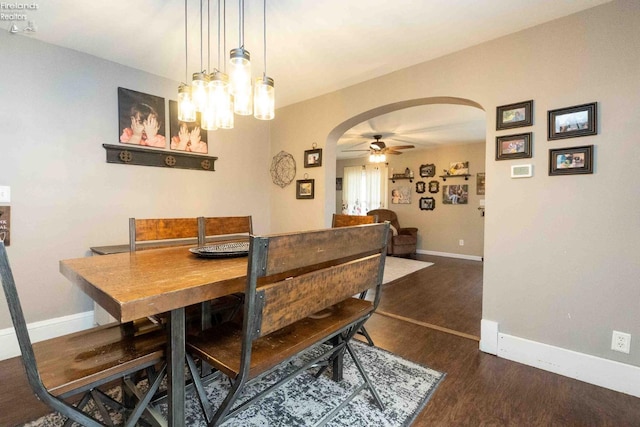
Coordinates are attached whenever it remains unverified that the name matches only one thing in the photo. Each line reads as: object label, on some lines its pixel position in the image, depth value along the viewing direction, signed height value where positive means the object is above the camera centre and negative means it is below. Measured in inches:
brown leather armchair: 230.1 -26.2
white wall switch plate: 80.0 +3.3
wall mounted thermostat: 78.6 +9.8
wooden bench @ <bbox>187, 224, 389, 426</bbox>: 36.1 -13.8
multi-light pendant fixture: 56.3 +22.9
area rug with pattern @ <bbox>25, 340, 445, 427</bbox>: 56.1 -40.6
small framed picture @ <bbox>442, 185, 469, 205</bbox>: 232.4 +10.5
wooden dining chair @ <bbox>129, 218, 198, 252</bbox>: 67.0 -5.5
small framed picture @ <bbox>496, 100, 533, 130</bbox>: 78.3 +25.2
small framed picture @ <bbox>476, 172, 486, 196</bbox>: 222.6 +18.4
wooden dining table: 33.7 -10.2
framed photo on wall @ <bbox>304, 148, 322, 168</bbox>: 127.9 +21.5
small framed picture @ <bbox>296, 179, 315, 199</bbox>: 131.0 +8.3
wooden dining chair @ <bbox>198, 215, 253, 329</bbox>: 65.7 -7.4
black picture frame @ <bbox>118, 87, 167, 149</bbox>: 99.9 +32.6
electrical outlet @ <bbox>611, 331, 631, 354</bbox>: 66.9 -30.7
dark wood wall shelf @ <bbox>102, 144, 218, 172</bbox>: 99.1 +17.8
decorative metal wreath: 138.5 +18.2
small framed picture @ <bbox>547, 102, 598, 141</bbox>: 70.0 +21.1
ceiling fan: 196.4 +40.6
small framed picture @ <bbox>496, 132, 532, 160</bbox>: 78.8 +16.8
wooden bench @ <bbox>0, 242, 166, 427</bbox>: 31.9 -20.7
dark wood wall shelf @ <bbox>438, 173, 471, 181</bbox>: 230.2 +25.0
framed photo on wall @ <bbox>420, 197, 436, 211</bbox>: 249.9 +3.5
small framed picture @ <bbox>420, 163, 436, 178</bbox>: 248.7 +31.5
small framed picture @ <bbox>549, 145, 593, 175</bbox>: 70.5 +11.6
